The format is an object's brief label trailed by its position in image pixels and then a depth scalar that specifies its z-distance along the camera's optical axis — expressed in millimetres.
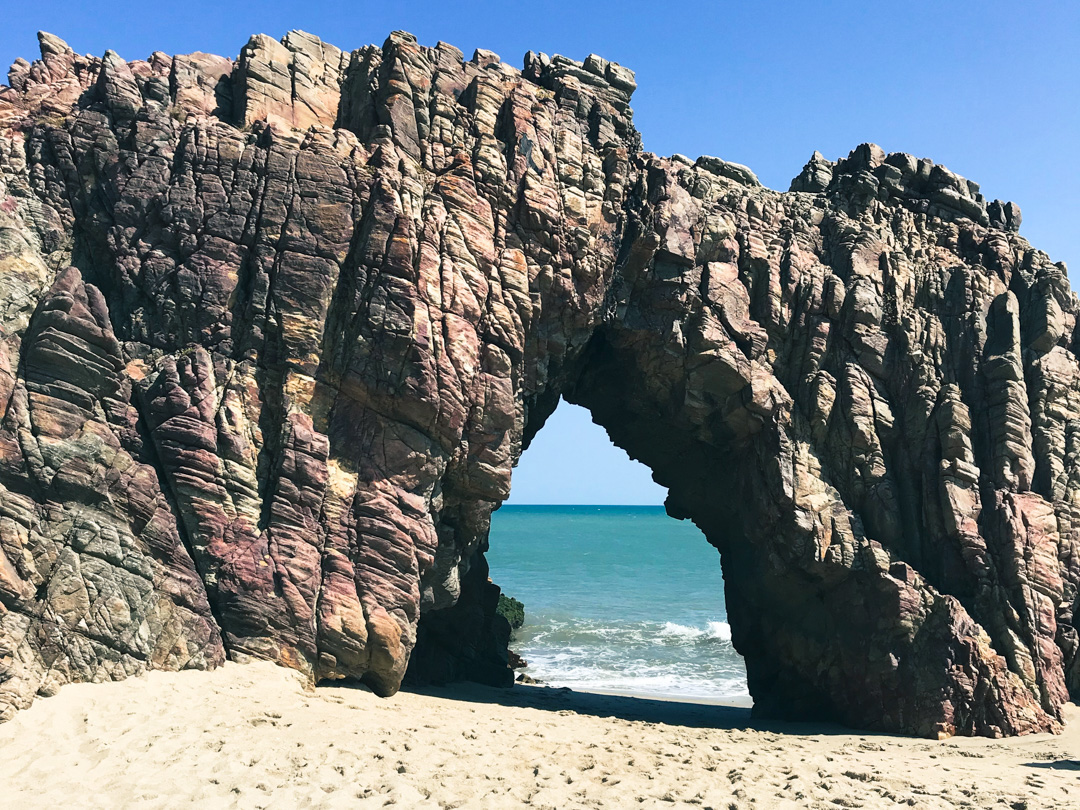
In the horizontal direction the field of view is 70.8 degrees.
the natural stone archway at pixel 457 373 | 16922
